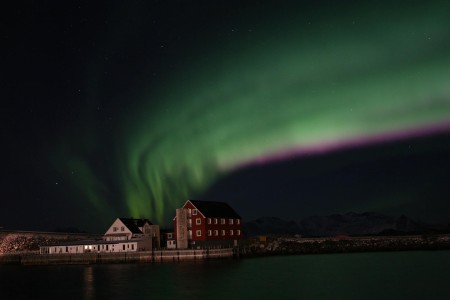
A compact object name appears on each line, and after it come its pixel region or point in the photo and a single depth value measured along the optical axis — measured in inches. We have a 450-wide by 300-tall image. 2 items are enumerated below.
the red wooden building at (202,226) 4347.2
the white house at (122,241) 4313.5
